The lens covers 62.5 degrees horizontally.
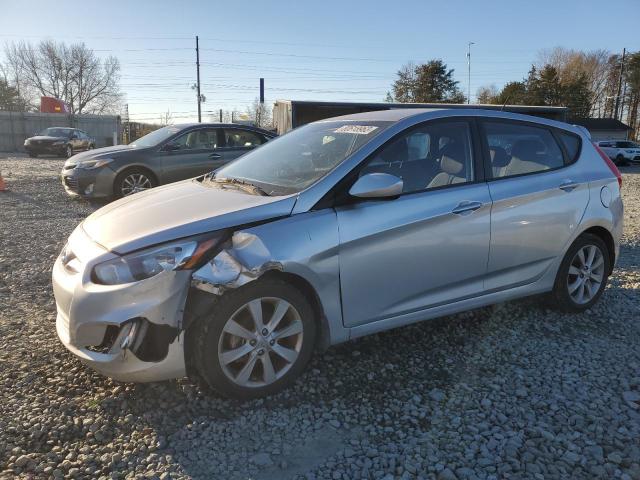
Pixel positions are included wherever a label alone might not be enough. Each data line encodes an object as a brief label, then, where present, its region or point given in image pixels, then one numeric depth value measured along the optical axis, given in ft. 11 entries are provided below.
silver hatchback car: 8.97
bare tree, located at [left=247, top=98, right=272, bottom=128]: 173.37
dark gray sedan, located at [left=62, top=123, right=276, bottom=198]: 29.68
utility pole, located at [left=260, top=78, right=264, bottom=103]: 108.06
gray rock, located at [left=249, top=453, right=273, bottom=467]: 8.10
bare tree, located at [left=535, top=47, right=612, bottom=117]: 208.75
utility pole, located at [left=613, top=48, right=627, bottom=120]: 174.40
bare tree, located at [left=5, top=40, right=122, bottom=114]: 230.89
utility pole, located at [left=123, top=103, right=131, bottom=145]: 124.88
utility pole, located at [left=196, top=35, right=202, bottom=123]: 158.57
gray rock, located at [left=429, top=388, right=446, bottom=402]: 9.84
